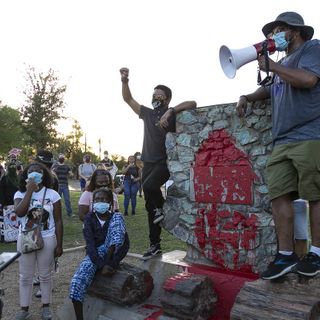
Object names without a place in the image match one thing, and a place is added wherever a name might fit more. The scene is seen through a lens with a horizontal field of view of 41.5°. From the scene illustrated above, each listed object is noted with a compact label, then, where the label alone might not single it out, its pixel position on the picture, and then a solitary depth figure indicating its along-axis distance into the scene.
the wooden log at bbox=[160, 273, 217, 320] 3.57
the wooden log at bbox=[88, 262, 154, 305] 4.05
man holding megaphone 2.89
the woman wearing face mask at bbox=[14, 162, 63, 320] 4.29
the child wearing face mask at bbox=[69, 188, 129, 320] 4.04
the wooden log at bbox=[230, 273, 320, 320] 2.76
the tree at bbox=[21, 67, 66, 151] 25.20
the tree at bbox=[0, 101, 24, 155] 34.09
